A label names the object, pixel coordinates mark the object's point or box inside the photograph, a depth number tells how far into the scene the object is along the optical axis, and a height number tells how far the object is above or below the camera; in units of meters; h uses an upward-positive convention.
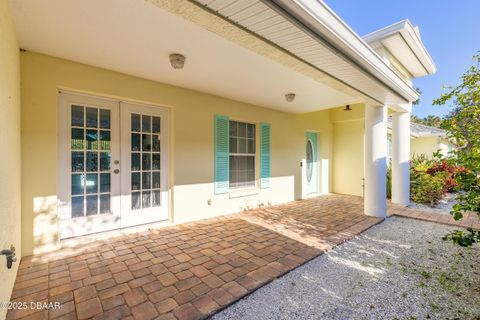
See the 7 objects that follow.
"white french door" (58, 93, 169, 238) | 3.12 -0.07
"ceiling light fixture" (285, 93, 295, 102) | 4.52 +1.33
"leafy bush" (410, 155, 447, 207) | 5.67 -0.76
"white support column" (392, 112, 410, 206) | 5.48 +0.10
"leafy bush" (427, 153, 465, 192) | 6.53 -0.39
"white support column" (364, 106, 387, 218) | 4.55 +0.02
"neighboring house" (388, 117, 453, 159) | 10.22 +0.89
